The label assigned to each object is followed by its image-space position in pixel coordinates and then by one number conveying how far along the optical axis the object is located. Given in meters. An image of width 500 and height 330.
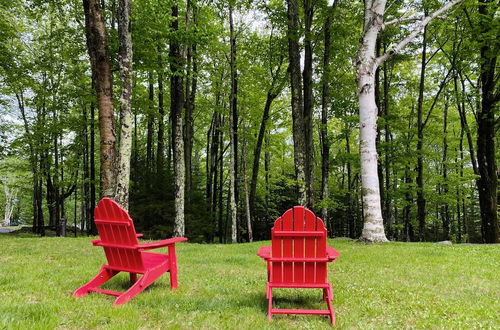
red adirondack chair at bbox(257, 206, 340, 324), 3.65
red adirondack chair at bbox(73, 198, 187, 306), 3.88
